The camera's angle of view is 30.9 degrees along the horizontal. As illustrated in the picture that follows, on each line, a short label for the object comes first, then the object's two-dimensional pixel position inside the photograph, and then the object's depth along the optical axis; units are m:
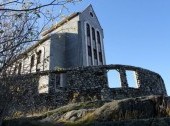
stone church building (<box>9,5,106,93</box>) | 29.92
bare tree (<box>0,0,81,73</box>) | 6.86
